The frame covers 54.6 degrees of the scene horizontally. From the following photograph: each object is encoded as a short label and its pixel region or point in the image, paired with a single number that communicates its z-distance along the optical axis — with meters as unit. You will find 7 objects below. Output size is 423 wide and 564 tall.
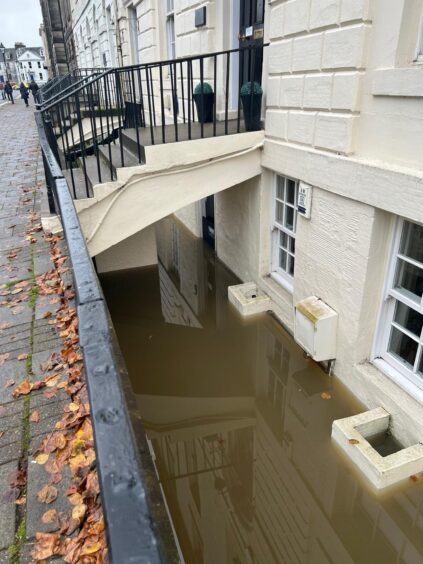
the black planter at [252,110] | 5.16
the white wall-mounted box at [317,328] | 4.32
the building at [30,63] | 97.69
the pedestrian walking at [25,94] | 25.80
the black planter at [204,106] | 5.58
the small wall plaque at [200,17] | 6.29
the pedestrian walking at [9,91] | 29.14
